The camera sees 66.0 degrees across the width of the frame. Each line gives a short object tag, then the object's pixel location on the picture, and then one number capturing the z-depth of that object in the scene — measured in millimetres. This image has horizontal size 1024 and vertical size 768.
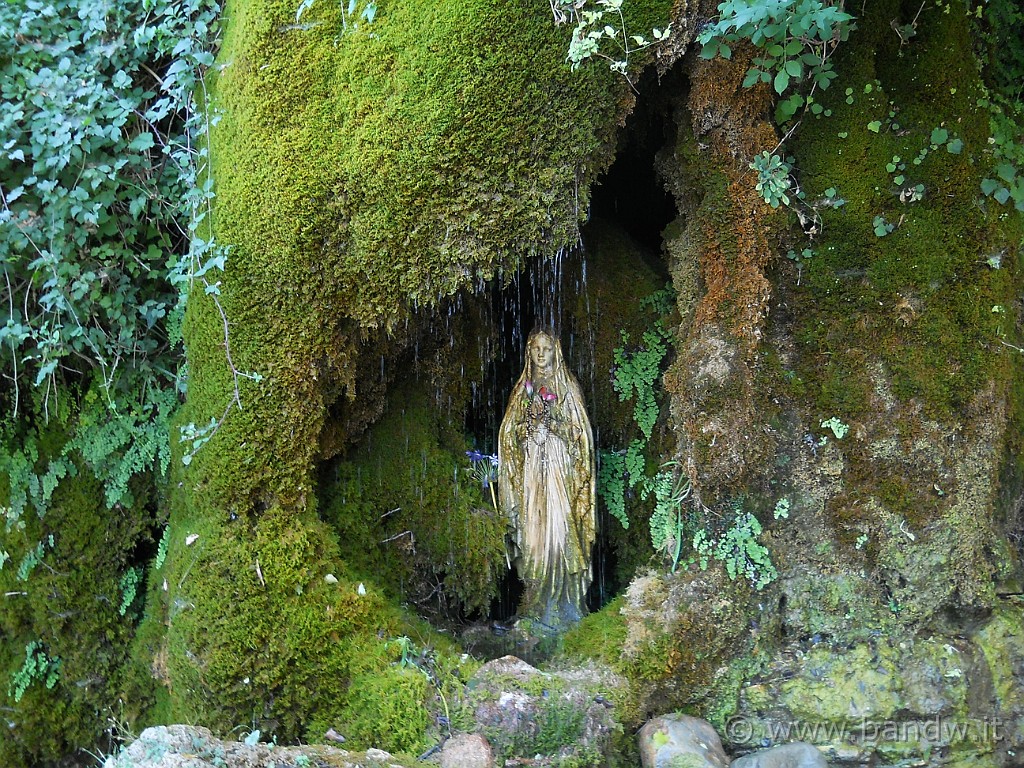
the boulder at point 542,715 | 3498
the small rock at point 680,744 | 3441
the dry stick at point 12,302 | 3865
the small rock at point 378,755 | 2957
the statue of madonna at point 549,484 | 4242
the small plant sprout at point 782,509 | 3990
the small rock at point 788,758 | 3453
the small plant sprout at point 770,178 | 3842
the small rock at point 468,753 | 3236
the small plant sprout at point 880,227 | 3979
